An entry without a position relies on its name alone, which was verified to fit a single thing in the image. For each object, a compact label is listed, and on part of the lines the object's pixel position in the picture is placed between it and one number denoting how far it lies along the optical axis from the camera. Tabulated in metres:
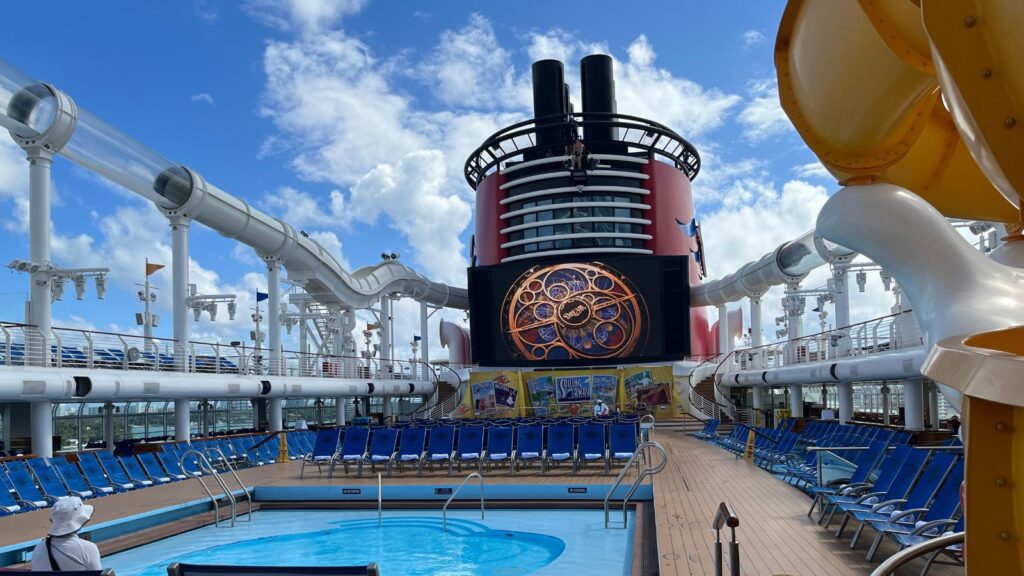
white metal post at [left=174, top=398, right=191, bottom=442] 15.51
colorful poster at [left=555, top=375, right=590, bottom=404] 27.95
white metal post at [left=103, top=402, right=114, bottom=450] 16.55
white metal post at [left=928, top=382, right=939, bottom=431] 17.86
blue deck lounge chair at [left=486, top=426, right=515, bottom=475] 11.80
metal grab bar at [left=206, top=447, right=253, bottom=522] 9.98
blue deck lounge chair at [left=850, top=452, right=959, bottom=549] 5.62
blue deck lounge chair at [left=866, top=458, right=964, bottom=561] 5.18
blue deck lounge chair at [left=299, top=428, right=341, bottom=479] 12.34
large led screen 29.88
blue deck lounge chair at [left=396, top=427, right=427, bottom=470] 12.09
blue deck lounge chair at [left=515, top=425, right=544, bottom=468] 11.77
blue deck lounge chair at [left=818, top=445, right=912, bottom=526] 6.46
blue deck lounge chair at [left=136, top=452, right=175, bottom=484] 11.53
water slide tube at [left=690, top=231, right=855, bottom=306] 18.83
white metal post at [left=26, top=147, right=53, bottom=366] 11.88
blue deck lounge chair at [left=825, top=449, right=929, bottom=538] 6.03
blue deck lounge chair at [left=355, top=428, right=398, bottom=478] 12.02
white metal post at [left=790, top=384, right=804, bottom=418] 21.55
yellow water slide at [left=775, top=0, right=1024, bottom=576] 1.48
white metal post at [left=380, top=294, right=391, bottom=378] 28.02
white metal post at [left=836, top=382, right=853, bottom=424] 16.73
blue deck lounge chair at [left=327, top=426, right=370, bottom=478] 12.09
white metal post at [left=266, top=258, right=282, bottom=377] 19.56
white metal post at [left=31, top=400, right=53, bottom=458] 11.69
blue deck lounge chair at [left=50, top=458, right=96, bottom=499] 9.88
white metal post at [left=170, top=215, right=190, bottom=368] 15.56
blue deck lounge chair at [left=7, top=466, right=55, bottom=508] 9.23
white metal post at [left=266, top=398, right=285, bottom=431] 19.53
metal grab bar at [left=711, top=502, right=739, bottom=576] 3.79
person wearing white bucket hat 4.07
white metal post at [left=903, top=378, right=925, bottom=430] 14.36
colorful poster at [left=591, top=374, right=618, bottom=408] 27.76
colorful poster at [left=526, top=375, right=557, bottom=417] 28.07
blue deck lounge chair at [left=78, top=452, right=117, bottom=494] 10.46
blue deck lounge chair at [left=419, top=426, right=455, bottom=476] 11.95
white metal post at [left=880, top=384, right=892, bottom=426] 19.50
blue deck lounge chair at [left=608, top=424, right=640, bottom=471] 11.62
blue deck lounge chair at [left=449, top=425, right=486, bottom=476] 11.90
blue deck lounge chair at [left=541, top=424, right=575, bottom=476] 11.64
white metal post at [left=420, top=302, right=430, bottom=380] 30.61
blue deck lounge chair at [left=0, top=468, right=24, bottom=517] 8.92
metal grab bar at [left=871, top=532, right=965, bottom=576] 2.09
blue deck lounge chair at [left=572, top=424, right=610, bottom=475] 11.60
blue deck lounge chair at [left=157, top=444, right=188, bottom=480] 11.93
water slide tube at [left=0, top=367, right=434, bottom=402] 10.36
